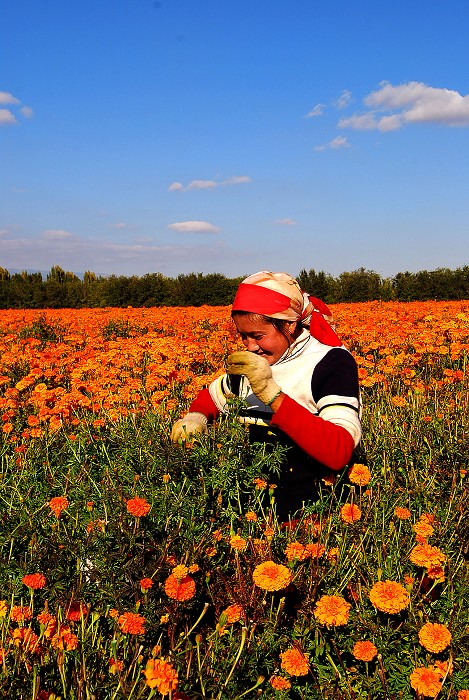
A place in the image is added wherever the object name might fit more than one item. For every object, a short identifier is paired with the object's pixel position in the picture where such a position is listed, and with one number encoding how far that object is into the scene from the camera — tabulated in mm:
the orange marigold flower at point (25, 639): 1596
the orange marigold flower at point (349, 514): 2145
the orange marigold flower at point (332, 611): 1621
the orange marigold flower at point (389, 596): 1633
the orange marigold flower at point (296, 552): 1945
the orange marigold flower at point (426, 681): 1468
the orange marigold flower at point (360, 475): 2311
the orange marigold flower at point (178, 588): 1686
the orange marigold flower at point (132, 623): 1605
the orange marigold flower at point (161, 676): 1320
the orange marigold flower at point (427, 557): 1829
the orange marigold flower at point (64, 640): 1593
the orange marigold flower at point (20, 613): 1722
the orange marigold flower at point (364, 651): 1616
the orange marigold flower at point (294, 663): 1604
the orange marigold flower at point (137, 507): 1765
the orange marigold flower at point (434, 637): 1591
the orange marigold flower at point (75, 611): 1779
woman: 2471
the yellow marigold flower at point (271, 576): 1669
